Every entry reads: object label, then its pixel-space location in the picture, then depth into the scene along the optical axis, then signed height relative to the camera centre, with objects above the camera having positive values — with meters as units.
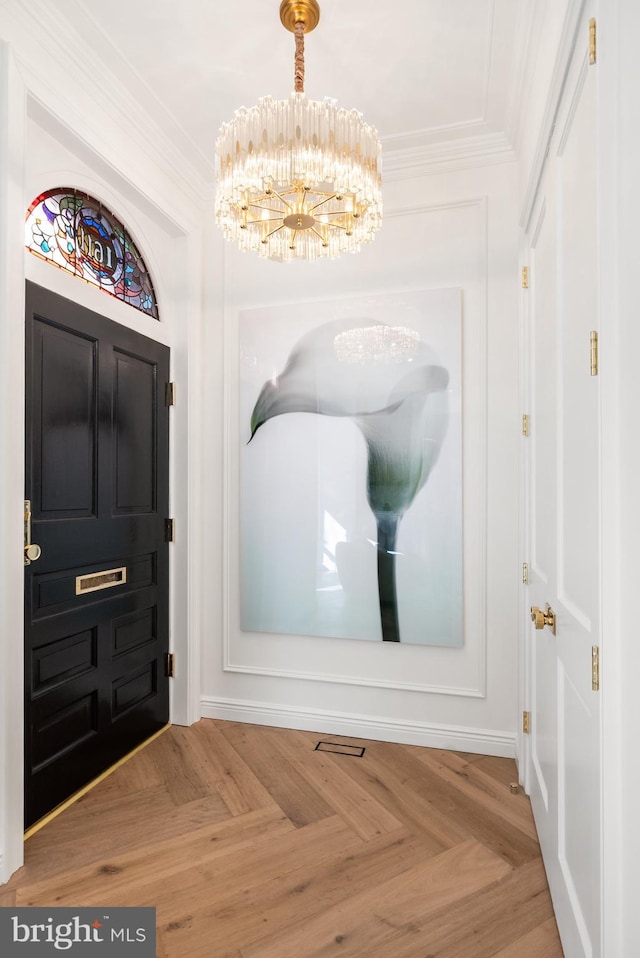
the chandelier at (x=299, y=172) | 1.75 +0.96
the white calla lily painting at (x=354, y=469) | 2.82 +0.06
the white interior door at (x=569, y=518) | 1.26 -0.10
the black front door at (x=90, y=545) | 2.16 -0.29
